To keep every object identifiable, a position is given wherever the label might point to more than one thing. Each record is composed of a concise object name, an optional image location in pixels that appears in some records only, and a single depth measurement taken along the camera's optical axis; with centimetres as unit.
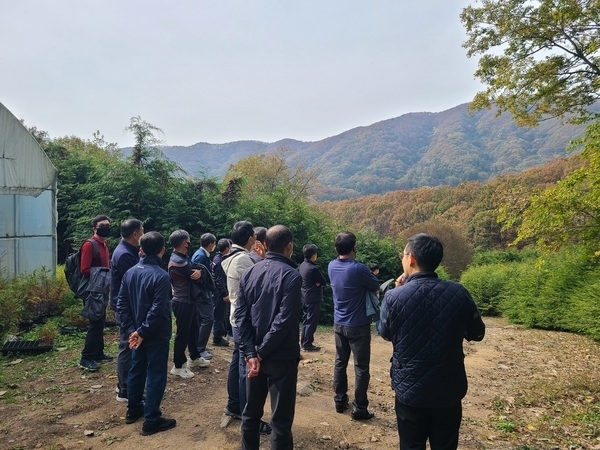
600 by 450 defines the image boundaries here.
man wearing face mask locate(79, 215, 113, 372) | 558
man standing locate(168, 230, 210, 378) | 529
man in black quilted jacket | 257
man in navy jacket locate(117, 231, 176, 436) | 392
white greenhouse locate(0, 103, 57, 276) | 991
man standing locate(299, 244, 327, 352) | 753
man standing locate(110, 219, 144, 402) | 458
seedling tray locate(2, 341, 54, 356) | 639
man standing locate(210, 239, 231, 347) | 689
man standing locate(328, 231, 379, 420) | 437
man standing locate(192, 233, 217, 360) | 615
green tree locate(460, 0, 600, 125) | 991
